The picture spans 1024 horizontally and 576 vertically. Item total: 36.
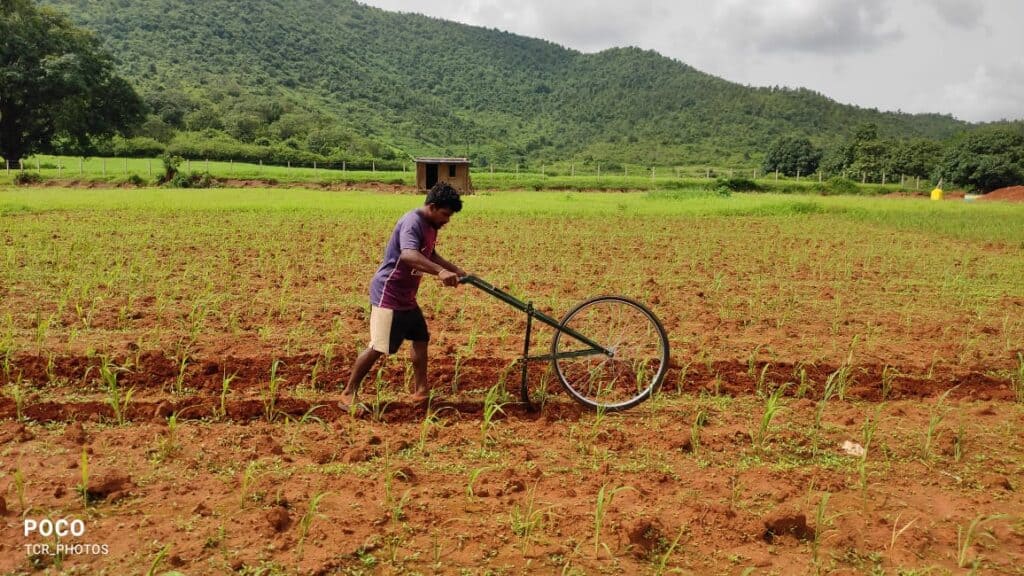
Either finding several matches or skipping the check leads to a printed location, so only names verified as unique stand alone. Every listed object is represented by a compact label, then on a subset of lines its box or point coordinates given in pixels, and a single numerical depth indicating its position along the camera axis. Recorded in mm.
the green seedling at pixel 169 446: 4066
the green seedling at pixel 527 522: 3349
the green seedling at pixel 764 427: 4387
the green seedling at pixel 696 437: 4438
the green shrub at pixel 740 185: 44062
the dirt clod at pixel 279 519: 3346
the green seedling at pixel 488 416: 4389
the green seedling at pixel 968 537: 3164
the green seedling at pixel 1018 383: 5629
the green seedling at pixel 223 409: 4687
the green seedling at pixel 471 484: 3701
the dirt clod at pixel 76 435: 4246
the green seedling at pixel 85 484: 3396
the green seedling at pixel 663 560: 3042
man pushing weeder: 4789
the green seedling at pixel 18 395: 4633
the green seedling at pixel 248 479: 3547
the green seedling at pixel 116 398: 4598
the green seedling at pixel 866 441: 3873
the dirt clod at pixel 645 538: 3307
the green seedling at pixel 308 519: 3262
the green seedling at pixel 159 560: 2759
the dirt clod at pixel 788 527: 3486
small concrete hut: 37156
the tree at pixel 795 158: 67688
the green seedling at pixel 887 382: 5641
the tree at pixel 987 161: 50094
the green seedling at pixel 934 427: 4379
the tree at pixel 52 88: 42656
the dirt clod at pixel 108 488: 3555
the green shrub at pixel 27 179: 32281
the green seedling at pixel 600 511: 3319
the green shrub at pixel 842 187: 46719
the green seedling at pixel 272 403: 4793
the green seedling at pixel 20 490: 3387
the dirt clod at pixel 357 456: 4168
